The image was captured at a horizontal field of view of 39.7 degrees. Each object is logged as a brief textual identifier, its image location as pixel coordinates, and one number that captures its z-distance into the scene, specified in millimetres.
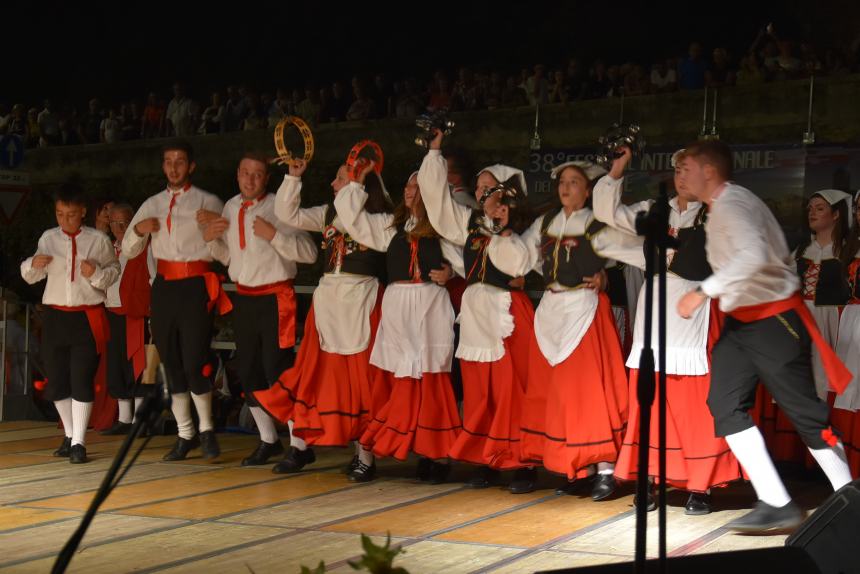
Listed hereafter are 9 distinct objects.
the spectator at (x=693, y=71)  11969
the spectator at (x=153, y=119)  17859
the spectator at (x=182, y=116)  17250
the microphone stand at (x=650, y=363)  3025
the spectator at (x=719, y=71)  11706
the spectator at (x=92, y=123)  18733
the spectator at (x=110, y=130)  18016
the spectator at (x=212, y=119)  16719
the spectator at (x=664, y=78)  12105
